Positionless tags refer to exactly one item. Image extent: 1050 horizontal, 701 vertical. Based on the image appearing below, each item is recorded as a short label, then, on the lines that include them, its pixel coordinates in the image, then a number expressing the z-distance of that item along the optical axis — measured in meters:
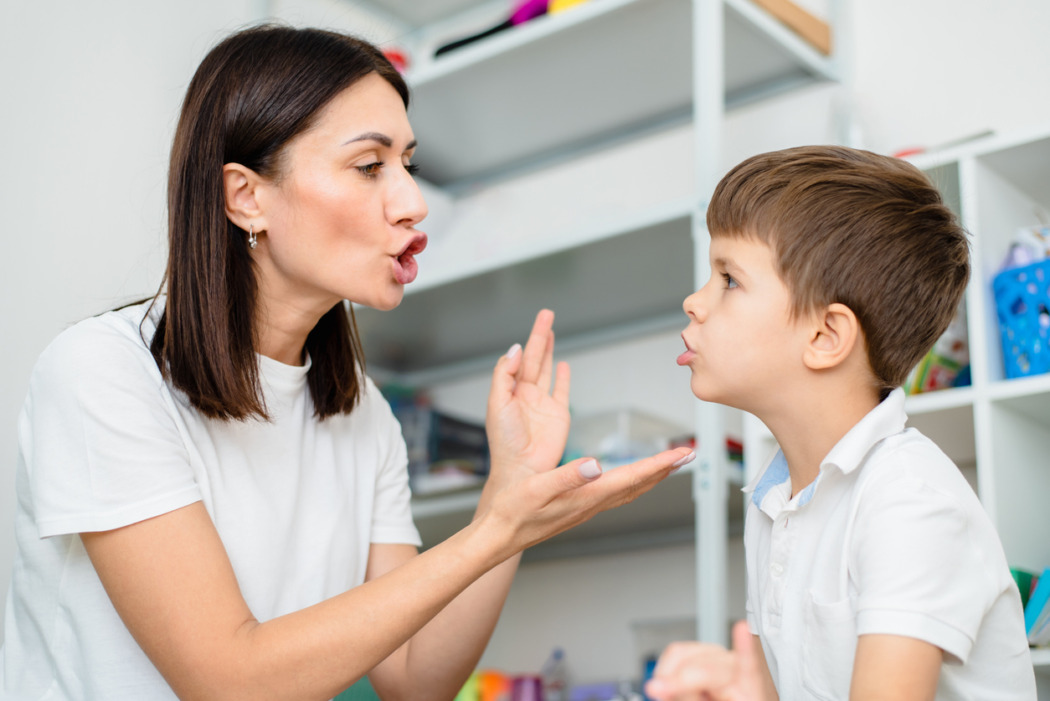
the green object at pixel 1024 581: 1.22
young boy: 0.81
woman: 0.88
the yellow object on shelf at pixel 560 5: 1.84
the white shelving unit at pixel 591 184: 1.63
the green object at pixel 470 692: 1.82
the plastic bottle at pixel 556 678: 1.94
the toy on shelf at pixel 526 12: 1.86
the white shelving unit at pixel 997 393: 1.27
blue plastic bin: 1.27
